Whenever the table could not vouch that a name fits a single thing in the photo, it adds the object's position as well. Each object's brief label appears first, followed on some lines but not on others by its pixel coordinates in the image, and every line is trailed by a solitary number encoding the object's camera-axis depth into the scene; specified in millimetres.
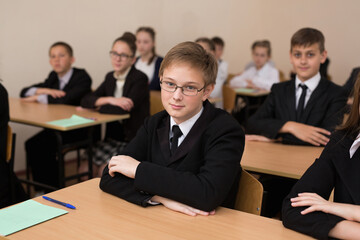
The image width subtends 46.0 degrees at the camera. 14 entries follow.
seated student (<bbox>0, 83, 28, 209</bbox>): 2469
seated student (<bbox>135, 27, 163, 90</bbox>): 5172
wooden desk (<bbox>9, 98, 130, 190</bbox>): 3119
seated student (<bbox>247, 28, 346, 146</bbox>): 2758
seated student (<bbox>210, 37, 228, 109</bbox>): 5172
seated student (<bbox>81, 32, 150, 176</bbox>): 3607
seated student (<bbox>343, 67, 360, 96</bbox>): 4923
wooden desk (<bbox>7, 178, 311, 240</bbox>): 1271
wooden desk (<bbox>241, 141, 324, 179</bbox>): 2102
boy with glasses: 1485
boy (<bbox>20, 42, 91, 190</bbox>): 3768
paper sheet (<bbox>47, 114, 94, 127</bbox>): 3014
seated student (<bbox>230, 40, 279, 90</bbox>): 6133
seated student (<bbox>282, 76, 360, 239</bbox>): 1281
